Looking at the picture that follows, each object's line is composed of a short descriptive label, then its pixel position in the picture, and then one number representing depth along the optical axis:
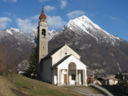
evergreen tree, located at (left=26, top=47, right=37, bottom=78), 37.79
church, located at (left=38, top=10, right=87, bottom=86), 29.10
